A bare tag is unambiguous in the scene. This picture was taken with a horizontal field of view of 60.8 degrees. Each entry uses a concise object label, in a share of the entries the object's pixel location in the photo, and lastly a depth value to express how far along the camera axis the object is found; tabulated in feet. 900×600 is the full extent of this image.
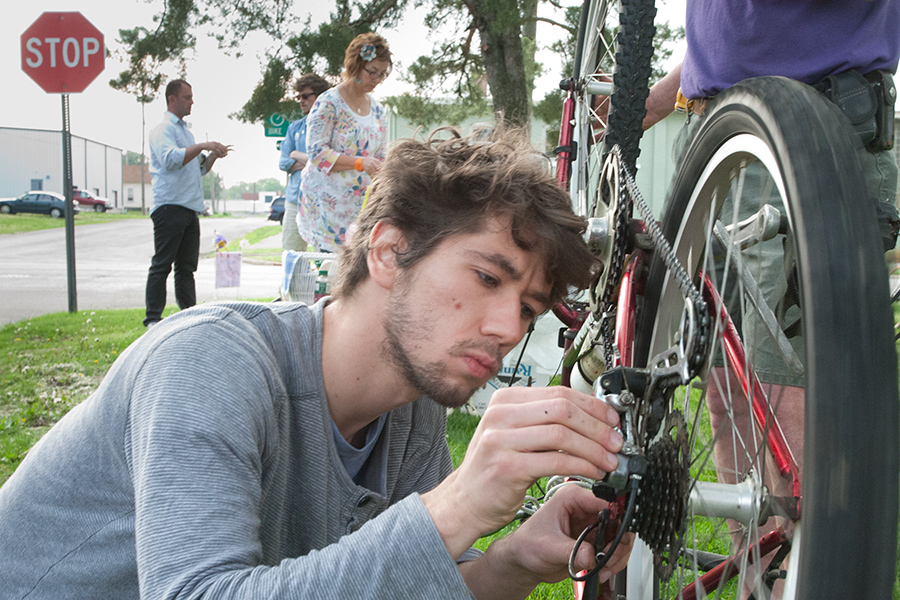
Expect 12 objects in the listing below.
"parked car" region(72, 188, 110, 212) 132.34
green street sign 29.60
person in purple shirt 4.72
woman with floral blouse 12.66
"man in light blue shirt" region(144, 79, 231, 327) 16.93
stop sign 20.63
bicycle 2.15
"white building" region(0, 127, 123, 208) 124.47
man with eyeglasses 17.03
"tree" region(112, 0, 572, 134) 26.78
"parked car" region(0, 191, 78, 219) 112.06
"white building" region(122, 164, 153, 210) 206.81
